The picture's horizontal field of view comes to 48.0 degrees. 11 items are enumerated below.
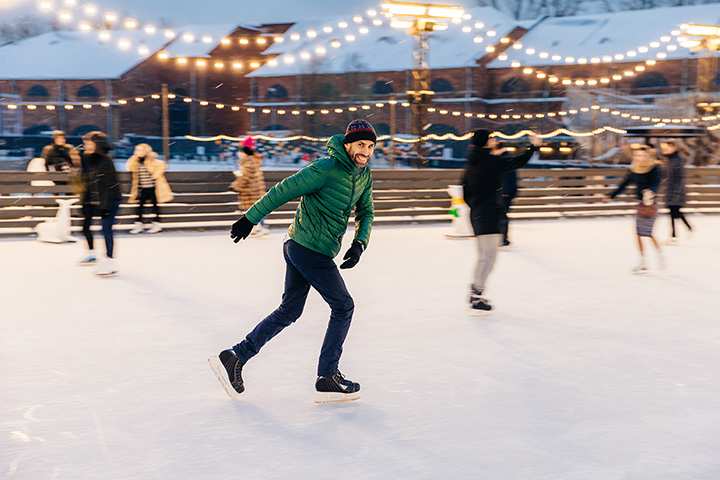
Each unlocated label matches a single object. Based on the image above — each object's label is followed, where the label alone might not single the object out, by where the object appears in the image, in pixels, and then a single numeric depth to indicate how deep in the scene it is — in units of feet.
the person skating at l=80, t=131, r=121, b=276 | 29.01
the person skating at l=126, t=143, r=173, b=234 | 43.19
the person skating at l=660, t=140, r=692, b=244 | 41.08
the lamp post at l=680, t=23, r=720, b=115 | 64.44
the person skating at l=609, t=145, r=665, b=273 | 29.84
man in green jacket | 13.50
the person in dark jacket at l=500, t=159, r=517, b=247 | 38.96
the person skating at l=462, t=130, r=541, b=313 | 22.40
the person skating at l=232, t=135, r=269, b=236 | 44.13
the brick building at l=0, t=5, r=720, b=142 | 131.54
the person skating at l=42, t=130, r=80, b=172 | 44.70
